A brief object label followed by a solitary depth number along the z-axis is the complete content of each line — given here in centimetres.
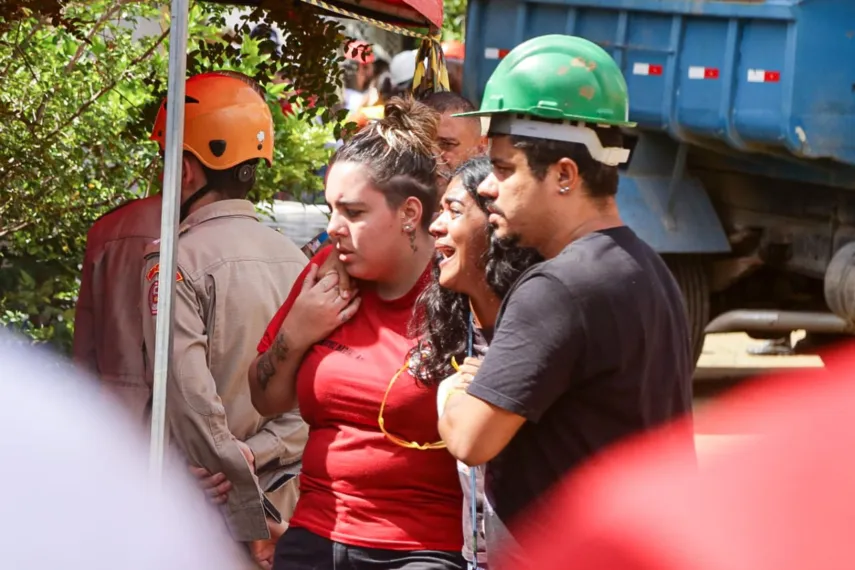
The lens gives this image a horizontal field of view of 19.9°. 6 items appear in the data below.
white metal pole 552
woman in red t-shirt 540
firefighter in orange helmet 636
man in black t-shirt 429
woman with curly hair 500
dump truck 1294
